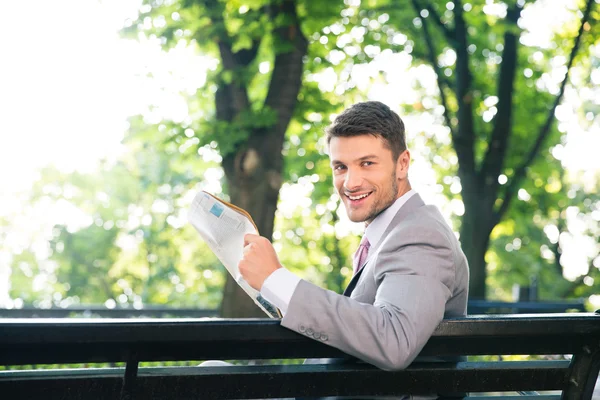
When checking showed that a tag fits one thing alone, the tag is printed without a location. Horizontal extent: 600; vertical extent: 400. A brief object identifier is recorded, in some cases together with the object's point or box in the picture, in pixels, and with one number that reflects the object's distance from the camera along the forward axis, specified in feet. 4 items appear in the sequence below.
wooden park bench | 5.63
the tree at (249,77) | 26.40
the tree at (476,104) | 34.73
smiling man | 6.48
